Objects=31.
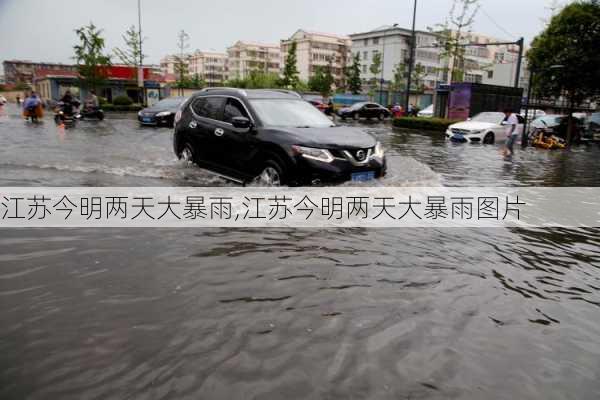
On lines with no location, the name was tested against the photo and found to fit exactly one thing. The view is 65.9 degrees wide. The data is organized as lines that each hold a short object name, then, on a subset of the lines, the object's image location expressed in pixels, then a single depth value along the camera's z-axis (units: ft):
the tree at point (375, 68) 207.62
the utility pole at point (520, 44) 79.15
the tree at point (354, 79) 229.66
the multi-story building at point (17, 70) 380.37
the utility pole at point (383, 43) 260.62
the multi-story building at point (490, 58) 247.29
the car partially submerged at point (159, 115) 75.20
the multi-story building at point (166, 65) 510.58
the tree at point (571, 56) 70.33
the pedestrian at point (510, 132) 49.48
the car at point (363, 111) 128.88
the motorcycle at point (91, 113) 87.81
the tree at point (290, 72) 196.85
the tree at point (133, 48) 150.45
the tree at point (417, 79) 186.50
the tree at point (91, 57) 136.15
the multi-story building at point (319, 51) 328.29
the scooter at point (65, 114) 73.15
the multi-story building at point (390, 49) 263.70
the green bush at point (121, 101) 143.23
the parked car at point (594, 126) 83.35
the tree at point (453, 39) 106.22
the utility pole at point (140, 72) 141.59
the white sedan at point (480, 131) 63.31
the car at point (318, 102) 131.44
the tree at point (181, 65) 173.52
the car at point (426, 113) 139.13
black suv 21.72
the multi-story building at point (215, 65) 445.78
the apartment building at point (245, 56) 385.09
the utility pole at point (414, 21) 92.62
